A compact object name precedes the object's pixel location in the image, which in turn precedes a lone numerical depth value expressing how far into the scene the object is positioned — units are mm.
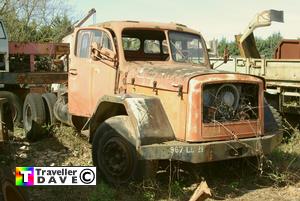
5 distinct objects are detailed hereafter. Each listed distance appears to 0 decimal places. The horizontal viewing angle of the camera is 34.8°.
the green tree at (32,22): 19906
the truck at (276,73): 8477
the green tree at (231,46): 23534
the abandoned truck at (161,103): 5195
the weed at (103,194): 5184
